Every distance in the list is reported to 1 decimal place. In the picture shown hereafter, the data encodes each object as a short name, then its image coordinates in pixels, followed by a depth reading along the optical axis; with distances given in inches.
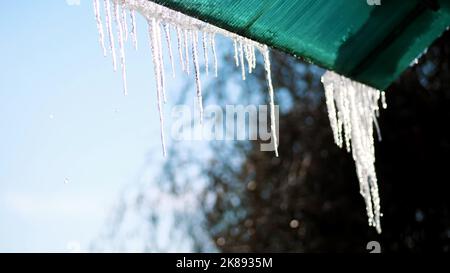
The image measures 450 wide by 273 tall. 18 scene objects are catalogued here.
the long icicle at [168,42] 99.3
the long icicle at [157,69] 102.1
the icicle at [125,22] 98.6
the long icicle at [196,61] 98.7
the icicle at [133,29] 97.3
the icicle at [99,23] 97.7
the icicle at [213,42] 105.1
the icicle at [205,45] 105.2
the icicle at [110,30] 98.4
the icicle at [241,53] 116.0
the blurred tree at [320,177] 305.0
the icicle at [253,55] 116.2
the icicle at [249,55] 115.6
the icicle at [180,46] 102.4
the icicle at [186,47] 101.8
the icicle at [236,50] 114.1
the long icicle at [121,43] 97.4
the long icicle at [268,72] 114.0
